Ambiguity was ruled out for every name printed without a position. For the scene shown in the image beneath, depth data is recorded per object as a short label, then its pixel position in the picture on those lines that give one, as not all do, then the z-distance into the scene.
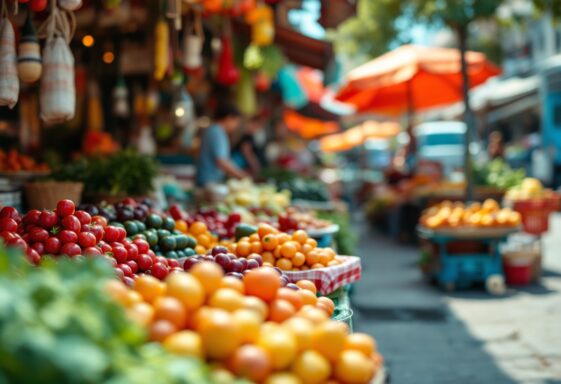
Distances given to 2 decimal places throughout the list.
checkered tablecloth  3.54
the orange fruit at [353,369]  1.87
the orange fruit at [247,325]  1.80
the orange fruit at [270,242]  3.77
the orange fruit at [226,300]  1.93
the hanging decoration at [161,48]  6.70
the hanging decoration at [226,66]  8.44
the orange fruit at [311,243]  3.94
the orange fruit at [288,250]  3.69
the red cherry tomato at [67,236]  2.98
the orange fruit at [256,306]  2.02
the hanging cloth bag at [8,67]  3.74
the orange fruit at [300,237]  3.93
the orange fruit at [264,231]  3.90
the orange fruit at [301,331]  1.89
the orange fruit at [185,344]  1.69
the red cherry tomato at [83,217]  3.17
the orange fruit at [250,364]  1.71
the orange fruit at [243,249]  3.76
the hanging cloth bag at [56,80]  3.97
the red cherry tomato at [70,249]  2.92
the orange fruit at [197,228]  4.49
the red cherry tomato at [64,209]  3.12
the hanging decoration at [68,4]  4.04
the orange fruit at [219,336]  1.74
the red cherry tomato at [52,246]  2.92
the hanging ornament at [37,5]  4.10
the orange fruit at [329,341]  1.91
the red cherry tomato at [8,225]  2.97
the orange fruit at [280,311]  2.15
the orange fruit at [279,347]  1.79
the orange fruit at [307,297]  2.47
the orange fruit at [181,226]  4.47
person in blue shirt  7.30
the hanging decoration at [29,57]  3.97
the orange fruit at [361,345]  1.98
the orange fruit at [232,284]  2.08
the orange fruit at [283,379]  1.73
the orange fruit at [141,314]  1.80
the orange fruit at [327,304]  2.64
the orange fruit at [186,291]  1.91
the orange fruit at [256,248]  3.77
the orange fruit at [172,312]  1.83
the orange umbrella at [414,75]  9.89
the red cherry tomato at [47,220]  3.06
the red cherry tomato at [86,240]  3.03
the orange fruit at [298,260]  3.69
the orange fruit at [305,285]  2.92
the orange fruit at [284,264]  3.65
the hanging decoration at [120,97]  8.95
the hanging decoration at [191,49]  6.90
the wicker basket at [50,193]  4.95
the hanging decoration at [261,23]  7.77
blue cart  7.47
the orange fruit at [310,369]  1.81
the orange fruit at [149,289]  2.09
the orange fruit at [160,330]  1.78
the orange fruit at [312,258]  3.73
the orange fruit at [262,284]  2.24
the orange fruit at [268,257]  3.69
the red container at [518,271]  7.80
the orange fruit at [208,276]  2.01
